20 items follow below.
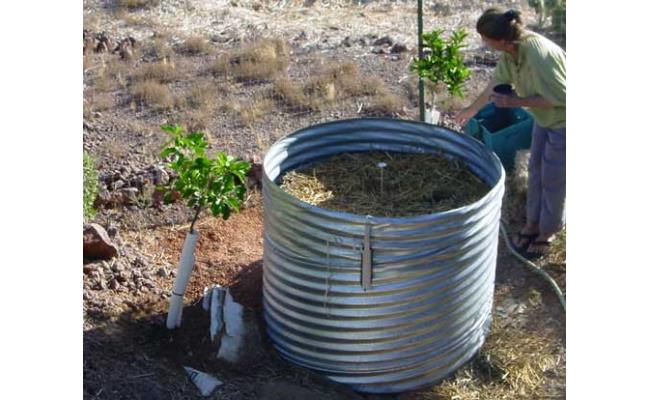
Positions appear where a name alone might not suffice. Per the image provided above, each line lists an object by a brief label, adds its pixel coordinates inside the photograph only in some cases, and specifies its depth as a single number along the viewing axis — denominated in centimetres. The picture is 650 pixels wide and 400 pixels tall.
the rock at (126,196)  622
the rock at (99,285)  525
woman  522
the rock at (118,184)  631
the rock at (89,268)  529
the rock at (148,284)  539
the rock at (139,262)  552
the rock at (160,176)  641
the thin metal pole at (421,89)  649
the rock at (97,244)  537
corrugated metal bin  428
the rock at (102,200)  620
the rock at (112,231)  571
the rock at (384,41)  924
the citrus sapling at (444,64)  614
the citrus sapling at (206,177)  464
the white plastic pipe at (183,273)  480
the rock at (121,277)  535
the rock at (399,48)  902
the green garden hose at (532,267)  552
